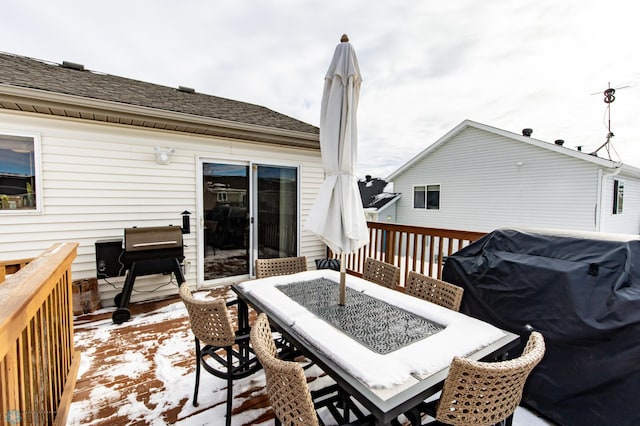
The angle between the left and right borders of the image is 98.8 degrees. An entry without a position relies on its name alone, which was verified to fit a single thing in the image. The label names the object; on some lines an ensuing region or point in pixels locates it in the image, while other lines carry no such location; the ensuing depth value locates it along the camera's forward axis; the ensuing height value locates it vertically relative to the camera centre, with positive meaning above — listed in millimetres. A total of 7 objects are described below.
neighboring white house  7477 +595
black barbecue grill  3516 -690
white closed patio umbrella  2041 +334
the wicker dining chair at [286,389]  1067 -768
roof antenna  8008 +2930
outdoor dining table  1128 -736
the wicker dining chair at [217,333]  1747 -858
